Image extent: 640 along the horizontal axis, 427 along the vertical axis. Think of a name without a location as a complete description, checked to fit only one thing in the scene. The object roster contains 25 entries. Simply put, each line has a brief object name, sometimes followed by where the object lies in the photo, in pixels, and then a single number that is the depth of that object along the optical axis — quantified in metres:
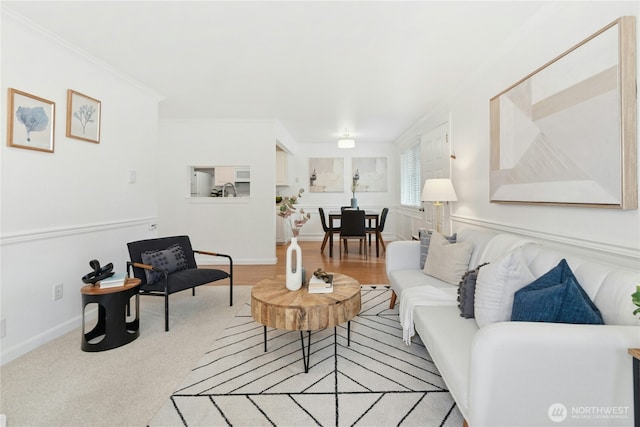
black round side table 2.19
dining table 5.75
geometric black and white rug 1.50
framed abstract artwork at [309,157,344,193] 7.49
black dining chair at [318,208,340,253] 5.90
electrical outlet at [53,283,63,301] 2.42
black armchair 2.59
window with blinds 5.64
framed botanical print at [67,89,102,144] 2.56
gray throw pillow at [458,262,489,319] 1.75
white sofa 1.02
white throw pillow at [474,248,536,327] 1.49
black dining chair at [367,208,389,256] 5.79
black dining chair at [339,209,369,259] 5.50
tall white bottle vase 2.13
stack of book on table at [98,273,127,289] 2.29
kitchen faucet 5.33
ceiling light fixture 5.70
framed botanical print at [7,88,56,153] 2.10
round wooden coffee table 1.83
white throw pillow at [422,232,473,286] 2.37
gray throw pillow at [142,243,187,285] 2.71
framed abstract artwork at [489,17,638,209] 1.45
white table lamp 3.21
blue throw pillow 1.21
